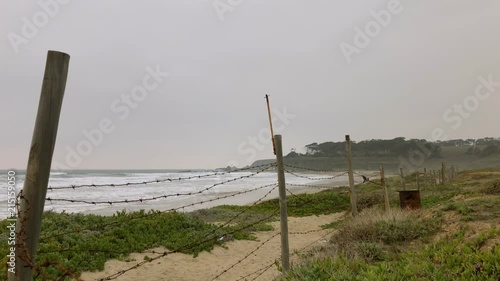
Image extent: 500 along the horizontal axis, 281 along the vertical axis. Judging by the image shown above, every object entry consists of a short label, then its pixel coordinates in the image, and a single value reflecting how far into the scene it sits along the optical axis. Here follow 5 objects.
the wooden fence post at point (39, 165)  2.50
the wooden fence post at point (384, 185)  11.12
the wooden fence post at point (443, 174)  26.40
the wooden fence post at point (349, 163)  10.59
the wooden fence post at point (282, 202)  5.81
